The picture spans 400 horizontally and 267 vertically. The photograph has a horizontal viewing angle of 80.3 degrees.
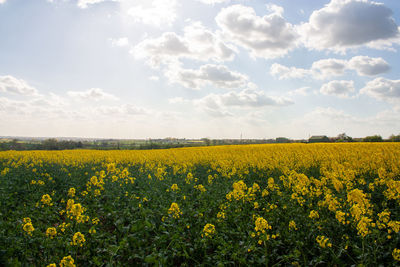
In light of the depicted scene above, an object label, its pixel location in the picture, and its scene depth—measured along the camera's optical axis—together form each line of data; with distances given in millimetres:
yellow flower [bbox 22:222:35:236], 4602
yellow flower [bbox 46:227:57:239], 4693
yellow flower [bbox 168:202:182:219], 5335
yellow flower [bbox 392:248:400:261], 3698
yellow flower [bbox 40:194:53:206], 6249
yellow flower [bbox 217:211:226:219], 5420
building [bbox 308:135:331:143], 46591
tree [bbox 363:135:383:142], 38603
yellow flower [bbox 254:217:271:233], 4402
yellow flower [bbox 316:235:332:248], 4008
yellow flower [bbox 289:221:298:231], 5008
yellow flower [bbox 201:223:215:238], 4523
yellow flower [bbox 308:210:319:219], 5122
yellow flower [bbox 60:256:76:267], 3647
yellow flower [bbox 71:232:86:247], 4212
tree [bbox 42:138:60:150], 46162
